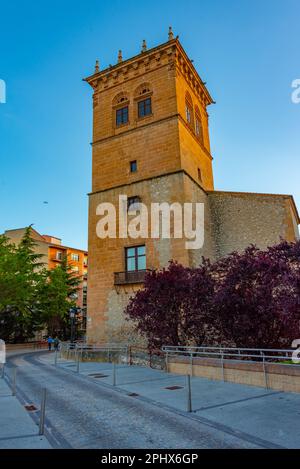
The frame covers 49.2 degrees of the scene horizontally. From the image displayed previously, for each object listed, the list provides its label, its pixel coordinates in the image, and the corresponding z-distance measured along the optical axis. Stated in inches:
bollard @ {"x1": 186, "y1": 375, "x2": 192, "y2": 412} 286.4
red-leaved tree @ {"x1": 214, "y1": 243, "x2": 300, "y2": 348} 443.5
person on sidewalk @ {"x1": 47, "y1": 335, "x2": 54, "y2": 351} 1374.3
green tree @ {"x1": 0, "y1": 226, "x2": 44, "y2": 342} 1232.2
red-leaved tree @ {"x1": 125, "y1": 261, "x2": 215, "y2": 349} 563.2
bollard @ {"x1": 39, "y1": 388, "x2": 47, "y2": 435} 228.5
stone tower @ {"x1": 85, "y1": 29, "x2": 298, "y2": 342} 839.7
